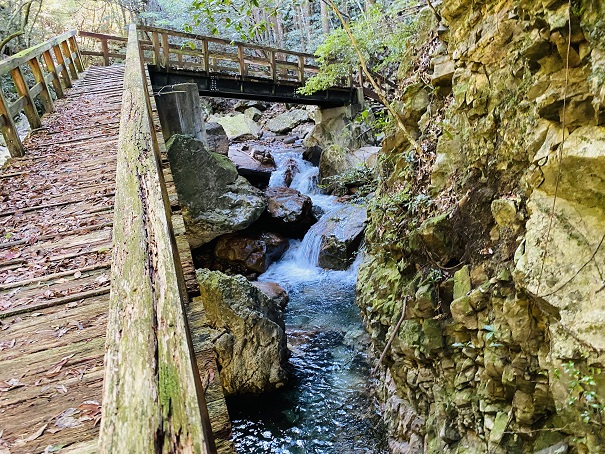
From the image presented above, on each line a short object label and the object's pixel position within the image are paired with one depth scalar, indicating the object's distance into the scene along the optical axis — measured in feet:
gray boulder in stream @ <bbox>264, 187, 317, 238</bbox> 38.58
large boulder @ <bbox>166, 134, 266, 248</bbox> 35.06
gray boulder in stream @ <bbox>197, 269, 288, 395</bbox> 20.66
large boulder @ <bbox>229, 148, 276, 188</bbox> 45.83
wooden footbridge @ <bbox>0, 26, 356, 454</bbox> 2.95
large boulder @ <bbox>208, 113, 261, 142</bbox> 65.19
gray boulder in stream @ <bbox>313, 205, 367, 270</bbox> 34.12
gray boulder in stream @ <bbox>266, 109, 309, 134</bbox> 70.18
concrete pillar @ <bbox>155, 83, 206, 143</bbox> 36.70
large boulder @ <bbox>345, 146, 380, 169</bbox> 44.29
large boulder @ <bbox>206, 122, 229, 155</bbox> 45.73
